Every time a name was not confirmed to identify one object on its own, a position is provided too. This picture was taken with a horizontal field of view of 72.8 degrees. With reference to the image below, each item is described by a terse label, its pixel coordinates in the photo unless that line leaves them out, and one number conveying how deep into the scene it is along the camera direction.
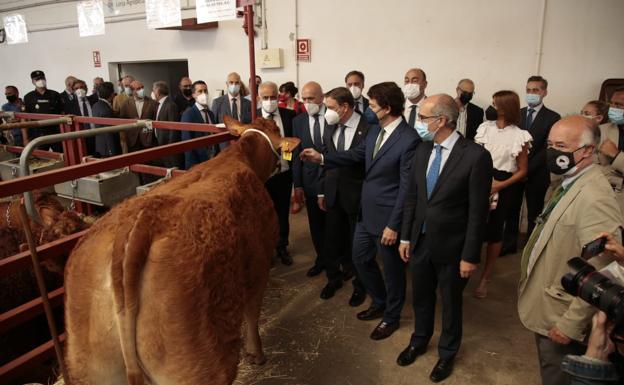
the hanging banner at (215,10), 3.12
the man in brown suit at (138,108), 6.13
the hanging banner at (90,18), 4.13
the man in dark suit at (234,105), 5.26
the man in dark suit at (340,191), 3.40
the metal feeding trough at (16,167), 3.81
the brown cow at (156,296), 1.53
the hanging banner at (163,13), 3.45
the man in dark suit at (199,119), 4.15
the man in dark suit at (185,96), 7.47
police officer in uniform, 7.40
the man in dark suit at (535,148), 4.43
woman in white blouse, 3.68
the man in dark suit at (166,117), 5.23
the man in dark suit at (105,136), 5.31
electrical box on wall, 6.92
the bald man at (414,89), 4.81
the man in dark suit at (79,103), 7.39
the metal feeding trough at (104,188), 3.36
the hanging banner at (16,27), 5.30
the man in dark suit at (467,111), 5.12
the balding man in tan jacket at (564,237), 1.77
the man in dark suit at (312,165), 3.82
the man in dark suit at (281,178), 4.12
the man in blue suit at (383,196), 2.91
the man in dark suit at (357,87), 5.32
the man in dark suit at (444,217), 2.43
